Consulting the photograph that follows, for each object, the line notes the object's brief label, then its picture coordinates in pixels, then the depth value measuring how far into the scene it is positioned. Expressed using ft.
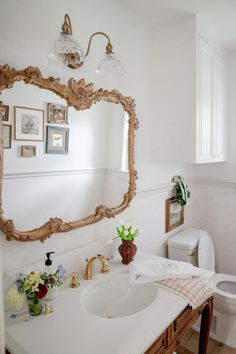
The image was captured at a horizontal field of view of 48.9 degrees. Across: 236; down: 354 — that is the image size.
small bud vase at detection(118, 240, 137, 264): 5.24
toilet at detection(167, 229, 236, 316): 6.54
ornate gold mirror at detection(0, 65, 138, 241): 3.71
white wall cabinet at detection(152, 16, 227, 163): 6.20
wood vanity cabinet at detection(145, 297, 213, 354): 3.52
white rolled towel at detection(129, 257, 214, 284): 4.55
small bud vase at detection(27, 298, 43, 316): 3.58
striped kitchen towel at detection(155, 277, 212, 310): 4.11
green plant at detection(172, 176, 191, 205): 7.79
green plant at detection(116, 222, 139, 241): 5.32
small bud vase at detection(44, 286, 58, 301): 3.80
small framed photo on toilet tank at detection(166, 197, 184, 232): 7.58
